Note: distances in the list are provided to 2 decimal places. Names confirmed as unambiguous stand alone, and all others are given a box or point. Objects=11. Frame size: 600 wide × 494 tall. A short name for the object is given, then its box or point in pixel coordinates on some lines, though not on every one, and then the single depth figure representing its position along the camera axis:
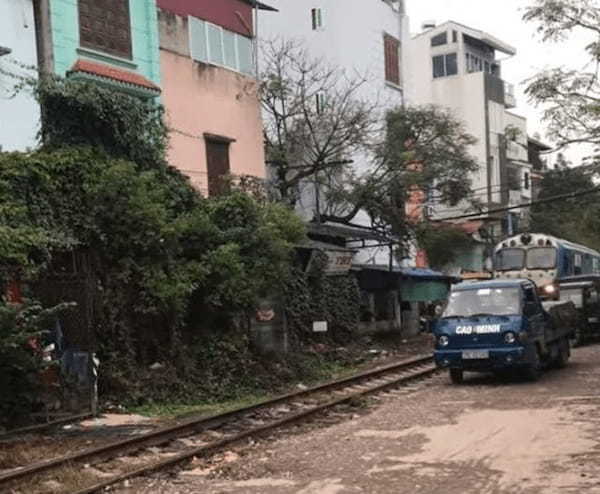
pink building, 23.33
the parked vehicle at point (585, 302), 25.98
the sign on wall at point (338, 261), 24.62
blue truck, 16.39
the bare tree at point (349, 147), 28.66
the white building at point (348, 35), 34.00
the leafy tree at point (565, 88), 17.77
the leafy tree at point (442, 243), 32.48
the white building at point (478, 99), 49.44
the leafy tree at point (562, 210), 44.34
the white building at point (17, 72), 17.92
